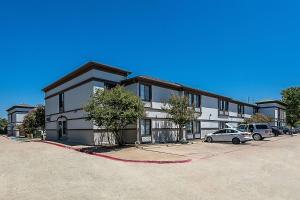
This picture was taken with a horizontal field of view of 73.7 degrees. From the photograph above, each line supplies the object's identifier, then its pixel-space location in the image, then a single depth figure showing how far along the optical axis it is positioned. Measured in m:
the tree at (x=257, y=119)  35.95
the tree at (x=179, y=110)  20.79
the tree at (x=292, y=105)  60.14
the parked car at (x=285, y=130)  39.23
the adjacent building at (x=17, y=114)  47.96
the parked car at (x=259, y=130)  24.99
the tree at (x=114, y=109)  15.86
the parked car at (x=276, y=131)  33.05
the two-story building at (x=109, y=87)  19.25
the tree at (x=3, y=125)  64.85
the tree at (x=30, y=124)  32.38
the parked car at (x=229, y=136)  20.95
